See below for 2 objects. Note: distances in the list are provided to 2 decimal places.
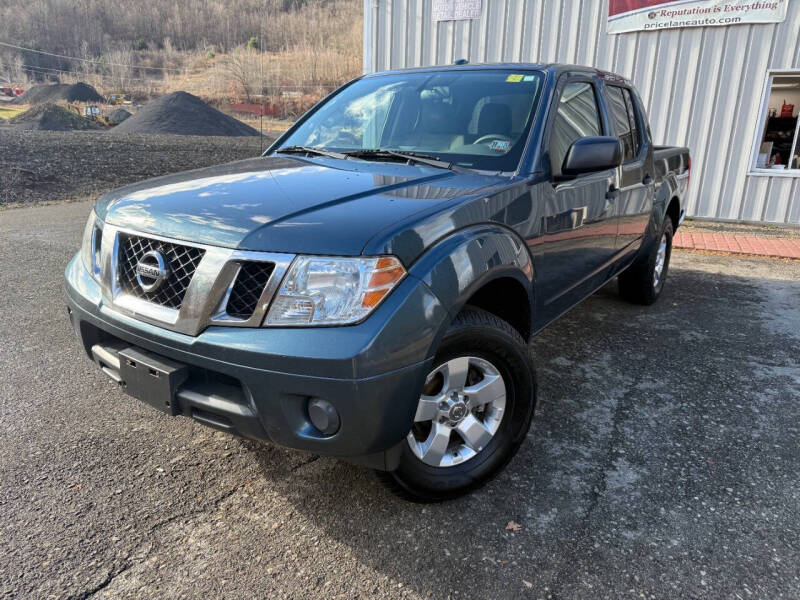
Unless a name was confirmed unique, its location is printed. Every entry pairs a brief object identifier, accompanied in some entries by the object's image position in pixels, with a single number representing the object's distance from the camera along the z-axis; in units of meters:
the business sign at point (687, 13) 7.85
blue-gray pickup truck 1.88
